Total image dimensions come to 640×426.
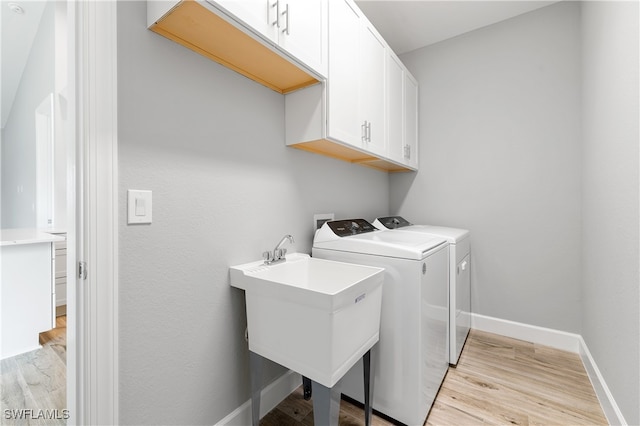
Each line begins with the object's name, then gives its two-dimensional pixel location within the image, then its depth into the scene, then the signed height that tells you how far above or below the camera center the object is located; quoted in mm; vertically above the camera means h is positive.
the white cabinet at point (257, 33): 895 +645
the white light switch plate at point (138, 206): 915 +22
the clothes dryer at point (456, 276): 1761 -447
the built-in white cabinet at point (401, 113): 2016 +787
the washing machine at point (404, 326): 1284 -558
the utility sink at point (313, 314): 965 -395
